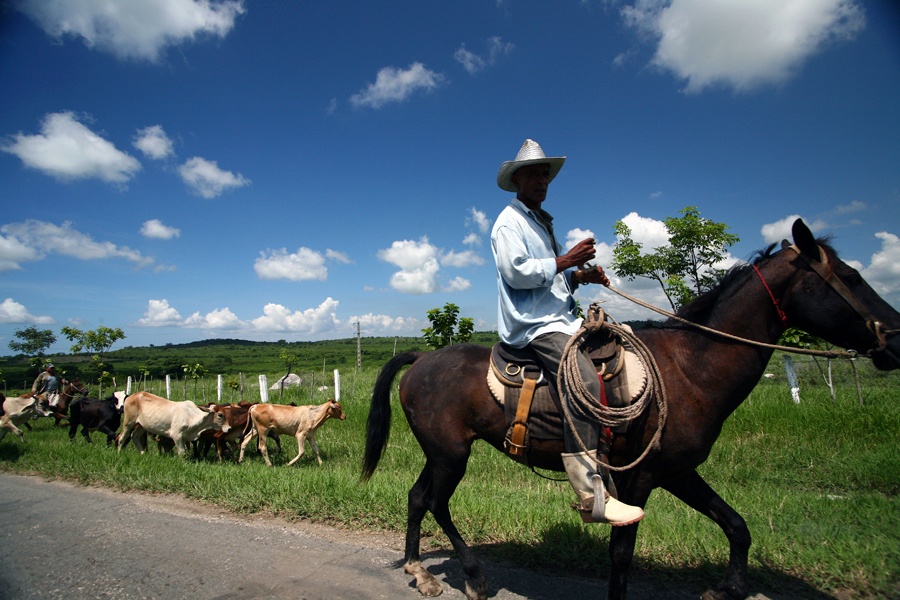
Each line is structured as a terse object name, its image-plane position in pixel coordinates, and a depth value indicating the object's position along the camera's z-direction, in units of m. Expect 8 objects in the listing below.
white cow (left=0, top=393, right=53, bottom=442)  10.84
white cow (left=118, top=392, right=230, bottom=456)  9.48
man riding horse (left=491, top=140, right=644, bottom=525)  2.76
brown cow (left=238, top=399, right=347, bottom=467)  9.98
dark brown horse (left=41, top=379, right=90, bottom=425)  16.06
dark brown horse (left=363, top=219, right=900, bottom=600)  2.67
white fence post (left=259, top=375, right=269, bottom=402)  16.56
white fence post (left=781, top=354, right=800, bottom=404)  9.60
